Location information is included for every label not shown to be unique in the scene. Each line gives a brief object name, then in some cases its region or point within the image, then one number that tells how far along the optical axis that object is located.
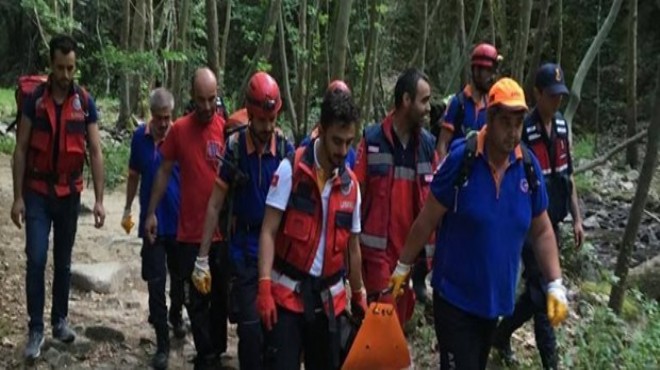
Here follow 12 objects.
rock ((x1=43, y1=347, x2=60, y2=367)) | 6.71
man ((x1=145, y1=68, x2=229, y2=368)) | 6.33
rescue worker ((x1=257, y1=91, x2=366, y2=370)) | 4.69
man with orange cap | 4.41
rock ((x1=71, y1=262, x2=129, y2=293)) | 8.91
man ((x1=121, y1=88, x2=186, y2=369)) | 6.82
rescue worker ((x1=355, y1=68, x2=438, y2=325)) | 5.75
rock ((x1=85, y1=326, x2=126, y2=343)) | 7.40
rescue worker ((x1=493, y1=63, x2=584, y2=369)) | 6.05
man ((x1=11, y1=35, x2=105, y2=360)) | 6.44
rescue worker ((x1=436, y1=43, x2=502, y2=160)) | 6.86
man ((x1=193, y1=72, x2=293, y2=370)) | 5.45
